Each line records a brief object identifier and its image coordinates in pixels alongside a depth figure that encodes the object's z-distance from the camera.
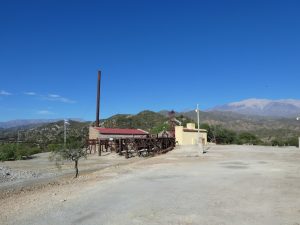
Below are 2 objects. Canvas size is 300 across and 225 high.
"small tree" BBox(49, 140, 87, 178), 14.38
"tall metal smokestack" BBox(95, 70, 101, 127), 40.79
